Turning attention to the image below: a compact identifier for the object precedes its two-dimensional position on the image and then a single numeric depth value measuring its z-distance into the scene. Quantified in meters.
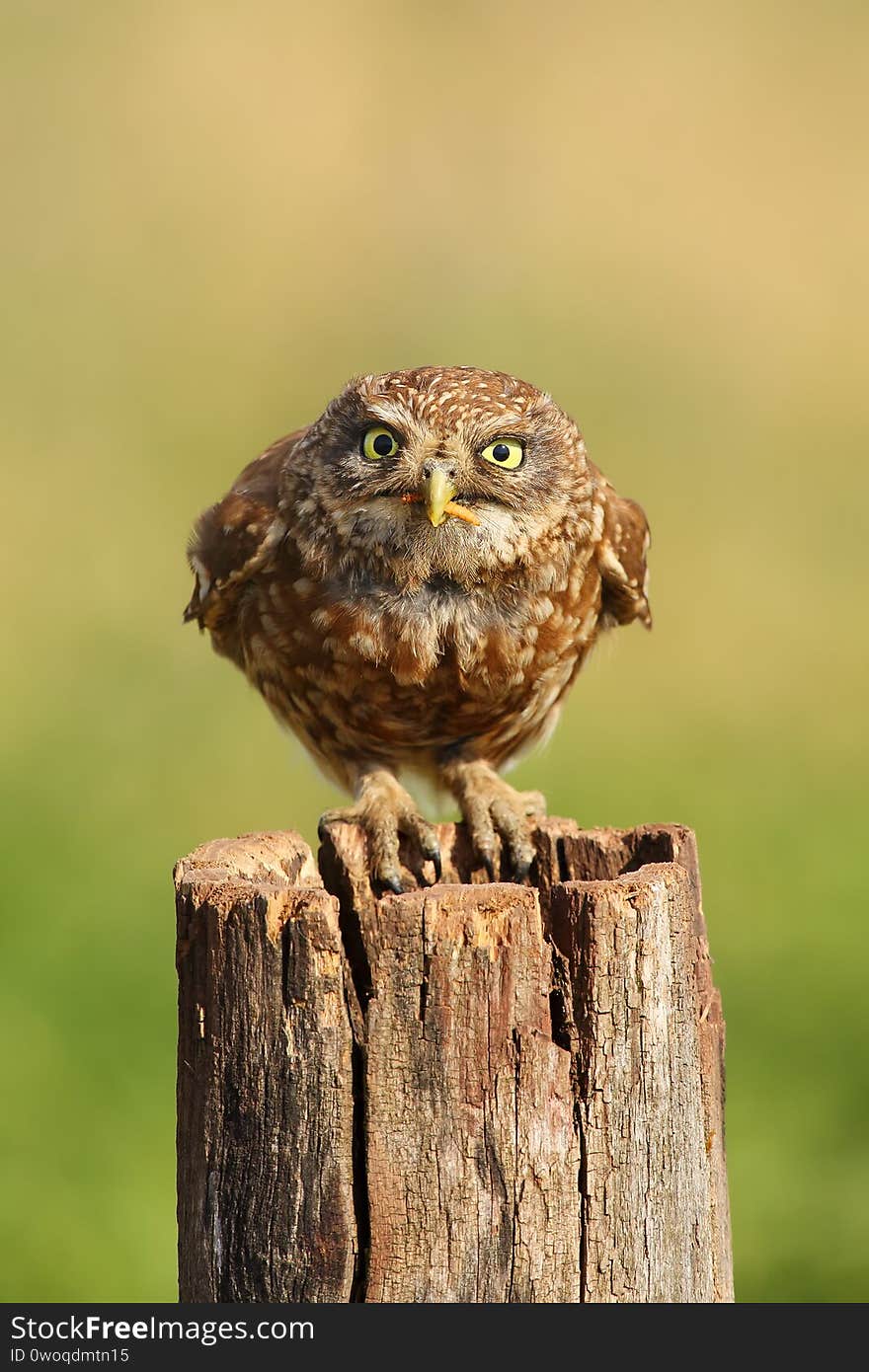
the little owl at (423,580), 8.43
